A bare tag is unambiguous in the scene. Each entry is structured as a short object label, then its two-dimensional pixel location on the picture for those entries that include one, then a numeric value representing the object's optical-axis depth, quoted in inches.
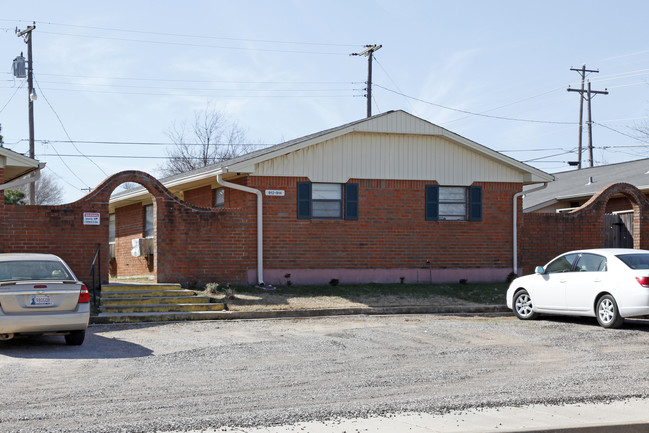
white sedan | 556.4
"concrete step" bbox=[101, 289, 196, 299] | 700.7
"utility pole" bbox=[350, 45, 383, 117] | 1549.0
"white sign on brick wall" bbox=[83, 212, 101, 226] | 736.3
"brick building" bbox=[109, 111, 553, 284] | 791.7
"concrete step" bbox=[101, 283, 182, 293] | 715.8
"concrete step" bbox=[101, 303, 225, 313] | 660.1
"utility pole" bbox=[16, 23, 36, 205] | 1283.2
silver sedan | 464.3
